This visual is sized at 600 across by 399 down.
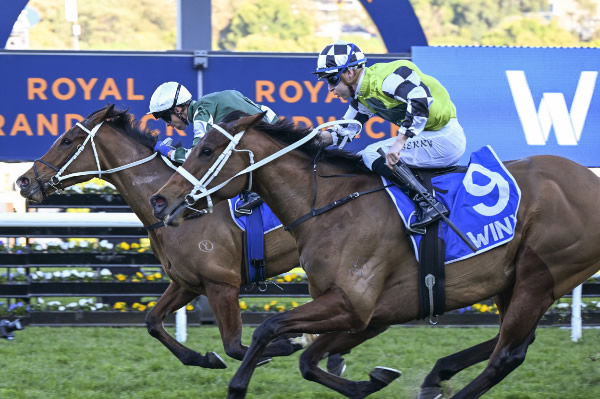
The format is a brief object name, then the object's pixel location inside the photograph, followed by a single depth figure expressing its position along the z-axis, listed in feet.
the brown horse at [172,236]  34.06
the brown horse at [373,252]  26.45
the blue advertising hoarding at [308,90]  50.65
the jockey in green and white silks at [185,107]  35.58
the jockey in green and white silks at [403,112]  27.45
